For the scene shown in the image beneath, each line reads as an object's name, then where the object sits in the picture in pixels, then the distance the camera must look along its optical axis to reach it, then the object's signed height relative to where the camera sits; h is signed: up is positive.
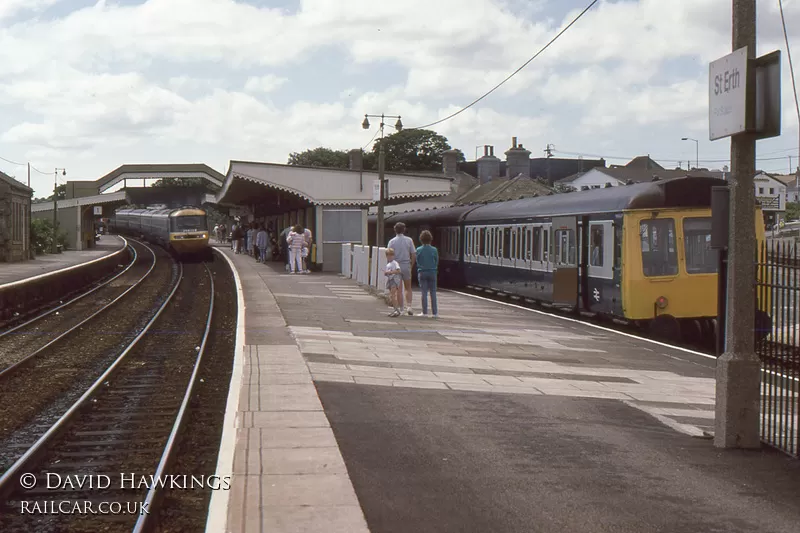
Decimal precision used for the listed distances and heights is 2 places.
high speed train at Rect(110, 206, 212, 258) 45.81 +0.80
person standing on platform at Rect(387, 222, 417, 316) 17.39 -0.06
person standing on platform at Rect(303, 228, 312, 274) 30.25 +0.25
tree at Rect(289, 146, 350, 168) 102.62 +10.25
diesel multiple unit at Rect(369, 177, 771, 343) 15.64 -0.12
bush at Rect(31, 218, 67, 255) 45.19 +0.57
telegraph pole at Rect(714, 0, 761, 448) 7.27 -0.48
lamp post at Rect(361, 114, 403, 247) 28.00 +1.52
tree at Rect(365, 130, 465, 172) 100.94 +10.70
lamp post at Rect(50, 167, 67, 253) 47.69 +0.38
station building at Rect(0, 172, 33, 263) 36.41 +1.07
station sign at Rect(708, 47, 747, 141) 7.09 +1.20
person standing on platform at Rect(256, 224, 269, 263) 39.97 +0.15
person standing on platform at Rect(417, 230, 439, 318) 17.11 -0.32
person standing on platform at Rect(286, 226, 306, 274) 29.83 -0.02
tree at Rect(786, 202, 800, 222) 92.50 +3.84
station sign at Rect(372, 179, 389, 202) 29.26 +1.82
